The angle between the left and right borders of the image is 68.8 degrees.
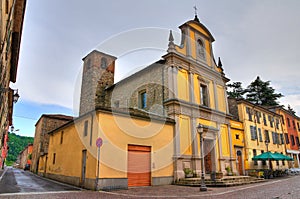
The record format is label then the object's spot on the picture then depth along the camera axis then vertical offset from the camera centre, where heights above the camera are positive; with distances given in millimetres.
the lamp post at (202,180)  10052 -1189
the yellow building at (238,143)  20484 +1070
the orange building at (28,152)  42538 +463
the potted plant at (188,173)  13947 -1152
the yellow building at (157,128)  11180 +1596
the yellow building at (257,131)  22302 +2579
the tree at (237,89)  41906 +12308
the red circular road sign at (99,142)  10289 +562
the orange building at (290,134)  30383 +2933
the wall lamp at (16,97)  10884 +2766
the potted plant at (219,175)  13033 -1200
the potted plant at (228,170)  17078 -1232
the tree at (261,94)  40344 +11175
